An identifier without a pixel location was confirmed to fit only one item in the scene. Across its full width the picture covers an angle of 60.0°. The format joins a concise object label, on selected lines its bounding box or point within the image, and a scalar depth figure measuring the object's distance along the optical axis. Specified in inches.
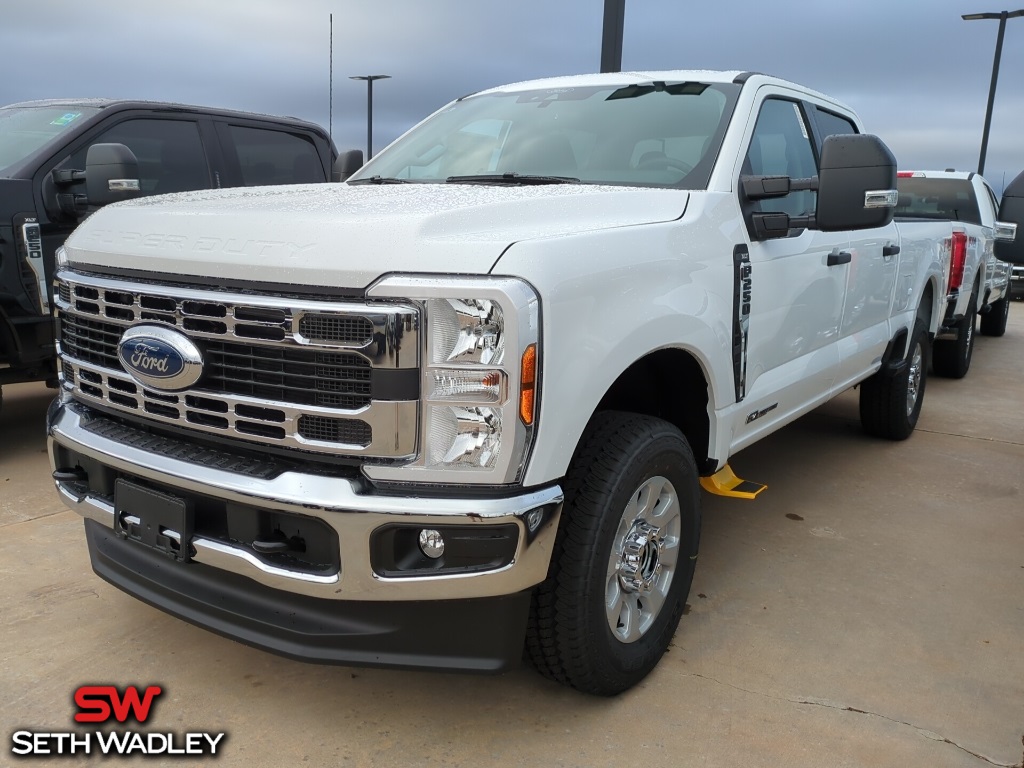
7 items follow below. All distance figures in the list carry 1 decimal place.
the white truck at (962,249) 283.3
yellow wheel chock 135.6
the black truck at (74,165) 186.9
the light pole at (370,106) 713.2
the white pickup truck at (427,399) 81.5
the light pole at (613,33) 249.4
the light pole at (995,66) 623.5
